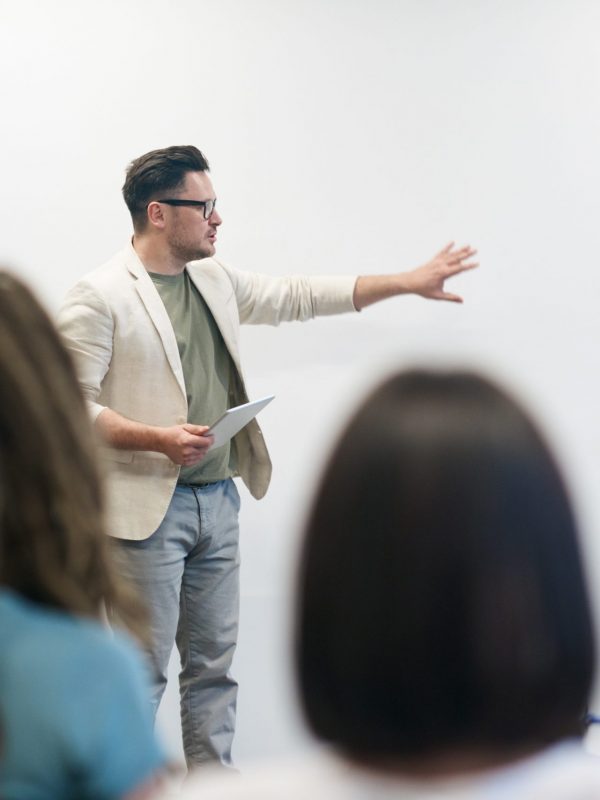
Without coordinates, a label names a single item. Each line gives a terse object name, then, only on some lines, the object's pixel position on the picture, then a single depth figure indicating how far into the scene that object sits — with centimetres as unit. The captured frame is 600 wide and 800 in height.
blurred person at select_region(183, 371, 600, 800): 129
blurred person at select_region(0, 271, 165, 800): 158
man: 372
